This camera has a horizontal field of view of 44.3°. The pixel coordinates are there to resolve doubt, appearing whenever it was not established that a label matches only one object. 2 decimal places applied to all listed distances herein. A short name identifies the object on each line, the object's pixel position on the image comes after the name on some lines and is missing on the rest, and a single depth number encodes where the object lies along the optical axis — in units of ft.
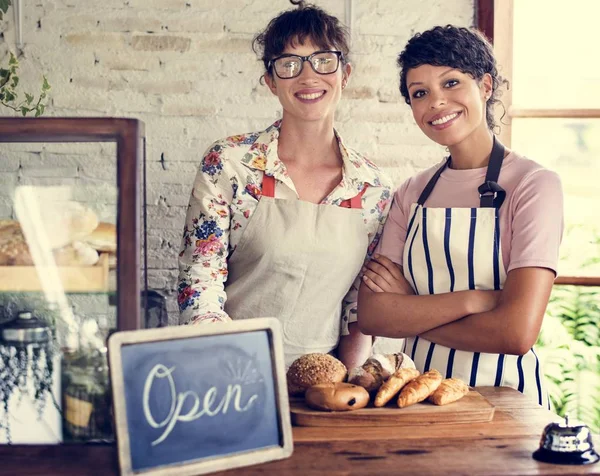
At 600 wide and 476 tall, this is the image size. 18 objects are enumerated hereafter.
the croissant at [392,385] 4.58
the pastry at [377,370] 4.81
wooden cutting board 4.44
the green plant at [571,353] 9.79
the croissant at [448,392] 4.63
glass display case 3.74
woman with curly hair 5.97
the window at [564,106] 9.78
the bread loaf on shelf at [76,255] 3.77
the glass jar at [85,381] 3.82
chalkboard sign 3.53
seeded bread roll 4.87
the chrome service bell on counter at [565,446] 3.80
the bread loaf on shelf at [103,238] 3.75
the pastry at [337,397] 4.48
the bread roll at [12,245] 3.76
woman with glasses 7.00
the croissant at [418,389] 4.58
